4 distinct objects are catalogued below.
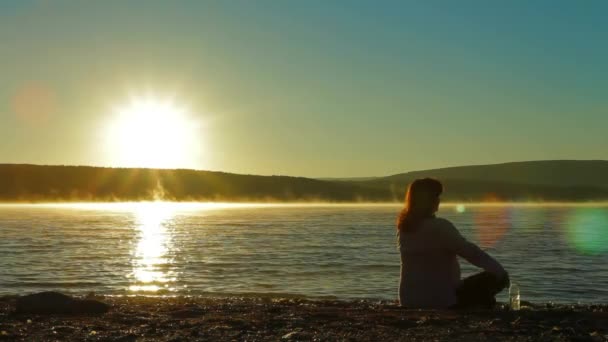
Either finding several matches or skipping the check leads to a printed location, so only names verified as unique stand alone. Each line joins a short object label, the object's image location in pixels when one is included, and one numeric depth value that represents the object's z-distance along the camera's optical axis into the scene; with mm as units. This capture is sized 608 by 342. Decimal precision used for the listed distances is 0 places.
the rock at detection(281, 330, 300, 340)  10098
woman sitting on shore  10289
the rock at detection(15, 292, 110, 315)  12695
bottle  12289
